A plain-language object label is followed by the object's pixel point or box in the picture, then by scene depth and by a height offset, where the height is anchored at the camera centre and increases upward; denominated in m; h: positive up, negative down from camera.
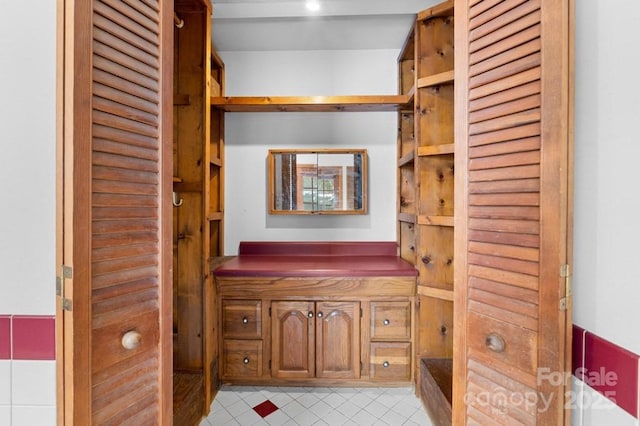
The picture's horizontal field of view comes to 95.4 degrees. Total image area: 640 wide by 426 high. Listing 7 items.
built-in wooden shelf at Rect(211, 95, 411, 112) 2.01 +0.76
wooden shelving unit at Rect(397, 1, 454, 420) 1.83 +0.17
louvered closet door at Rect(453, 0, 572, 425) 0.71 +0.01
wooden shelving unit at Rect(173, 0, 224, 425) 1.71 +0.09
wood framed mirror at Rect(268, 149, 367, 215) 2.32 +0.27
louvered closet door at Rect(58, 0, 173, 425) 0.69 +0.00
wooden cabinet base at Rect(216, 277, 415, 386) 1.87 -0.76
